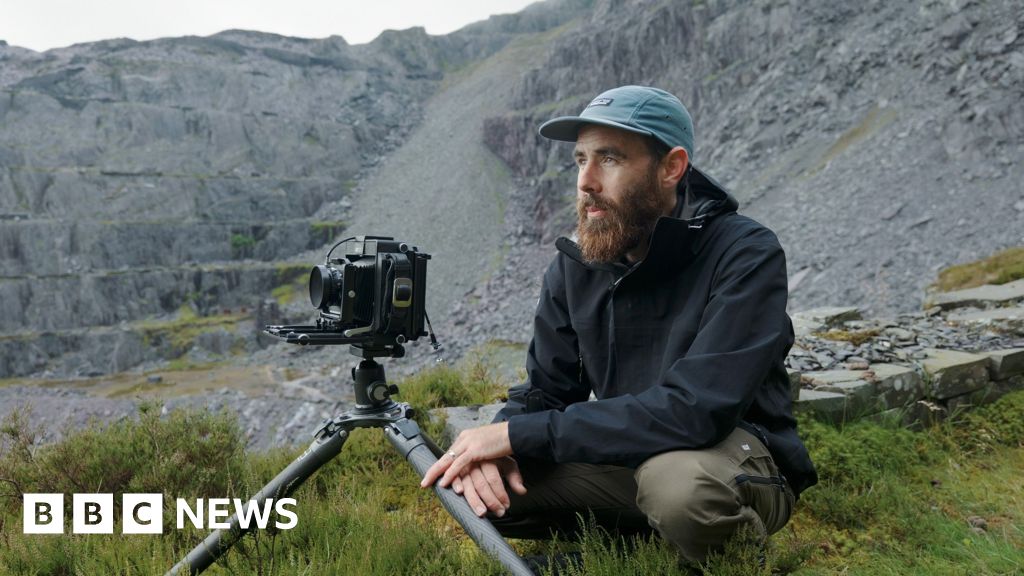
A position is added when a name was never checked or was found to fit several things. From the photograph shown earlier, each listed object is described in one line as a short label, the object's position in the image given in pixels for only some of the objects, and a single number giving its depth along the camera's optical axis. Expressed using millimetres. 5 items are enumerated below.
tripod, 2039
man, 1907
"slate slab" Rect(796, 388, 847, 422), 3757
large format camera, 2234
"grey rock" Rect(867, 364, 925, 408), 4156
